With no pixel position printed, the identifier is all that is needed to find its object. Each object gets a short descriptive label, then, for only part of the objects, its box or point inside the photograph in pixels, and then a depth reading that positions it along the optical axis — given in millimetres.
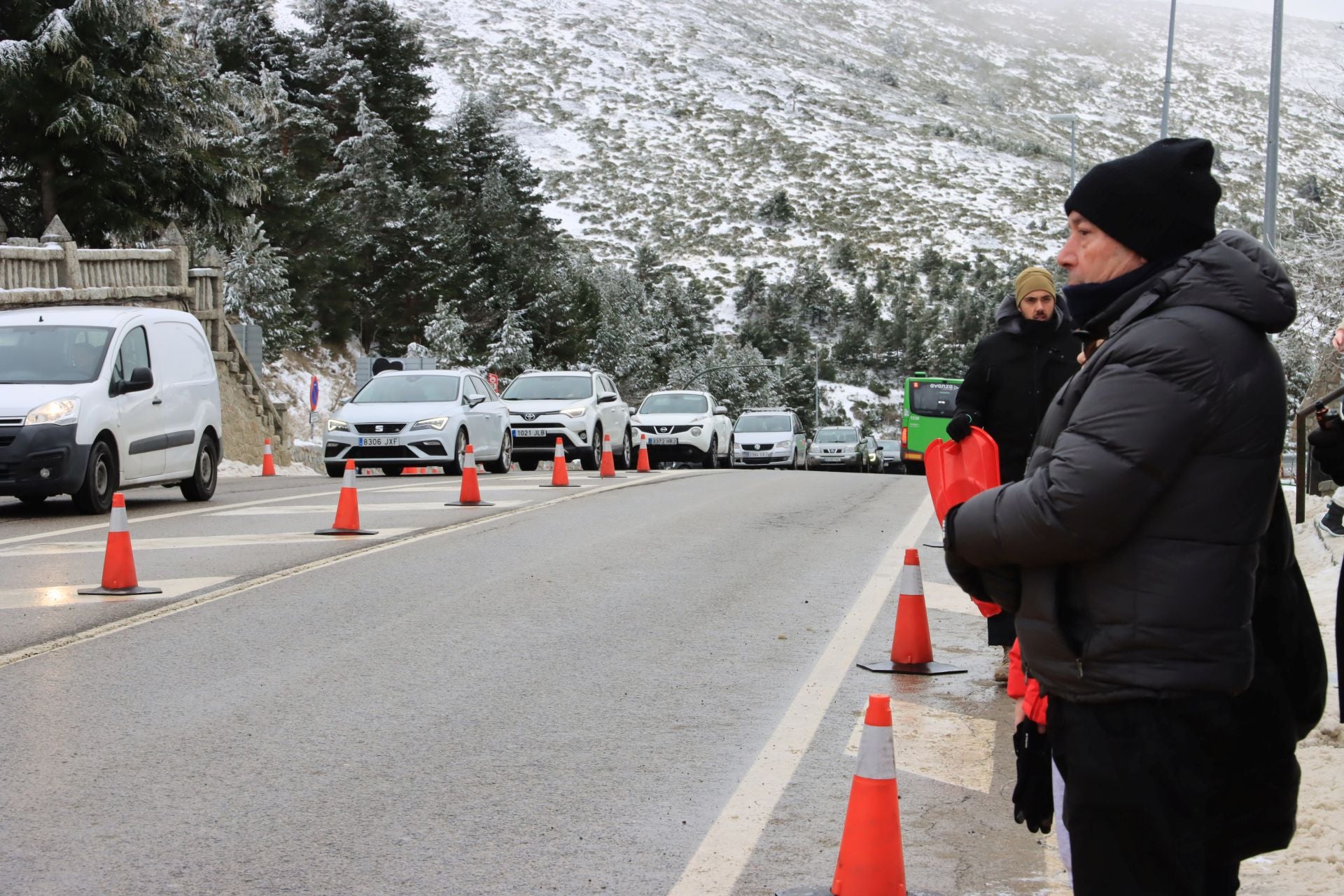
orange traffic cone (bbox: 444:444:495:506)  16750
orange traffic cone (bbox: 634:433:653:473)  27305
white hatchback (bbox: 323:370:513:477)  22281
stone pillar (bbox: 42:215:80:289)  26328
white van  14148
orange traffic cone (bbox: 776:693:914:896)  4270
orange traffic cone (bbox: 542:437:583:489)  20281
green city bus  39531
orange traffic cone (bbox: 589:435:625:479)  22953
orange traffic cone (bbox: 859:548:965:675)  8070
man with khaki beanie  7660
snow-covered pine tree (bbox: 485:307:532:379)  64812
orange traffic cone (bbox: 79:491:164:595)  9898
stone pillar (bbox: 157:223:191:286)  30859
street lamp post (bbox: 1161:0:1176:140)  32903
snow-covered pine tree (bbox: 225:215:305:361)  46656
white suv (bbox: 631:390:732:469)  32969
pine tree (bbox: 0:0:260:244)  31516
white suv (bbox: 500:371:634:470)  26234
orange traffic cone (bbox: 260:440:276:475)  28516
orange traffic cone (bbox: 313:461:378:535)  13430
